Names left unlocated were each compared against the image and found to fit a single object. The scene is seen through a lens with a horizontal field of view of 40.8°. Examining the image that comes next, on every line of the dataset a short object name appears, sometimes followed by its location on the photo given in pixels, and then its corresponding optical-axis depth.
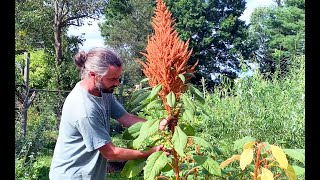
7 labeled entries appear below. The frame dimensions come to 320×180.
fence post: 7.43
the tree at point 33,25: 14.39
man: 2.30
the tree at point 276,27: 23.14
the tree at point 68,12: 15.09
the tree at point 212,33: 25.48
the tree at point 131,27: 24.11
